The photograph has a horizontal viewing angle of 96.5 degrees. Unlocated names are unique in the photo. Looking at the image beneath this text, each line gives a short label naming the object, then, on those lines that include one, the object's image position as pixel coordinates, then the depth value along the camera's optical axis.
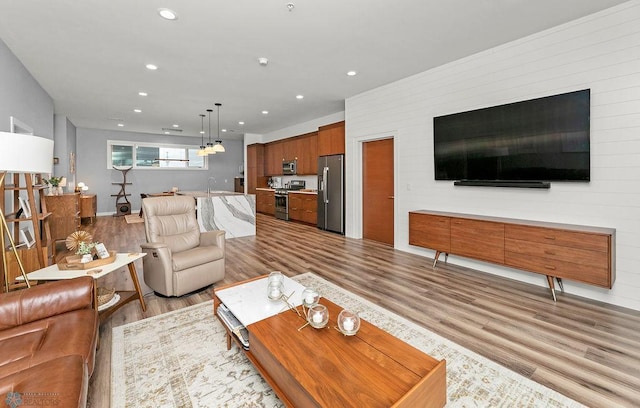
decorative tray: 2.39
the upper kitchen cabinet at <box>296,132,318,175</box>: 7.71
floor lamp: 1.78
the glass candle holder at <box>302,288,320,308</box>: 1.87
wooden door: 5.29
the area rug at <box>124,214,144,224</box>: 8.00
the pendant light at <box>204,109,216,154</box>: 6.55
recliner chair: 2.91
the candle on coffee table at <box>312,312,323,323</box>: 1.64
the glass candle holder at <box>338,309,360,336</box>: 1.57
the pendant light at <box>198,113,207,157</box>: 6.80
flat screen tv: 3.02
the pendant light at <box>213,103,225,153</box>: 6.30
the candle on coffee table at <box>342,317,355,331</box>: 1.57
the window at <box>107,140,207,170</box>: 9.57
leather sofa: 1.12
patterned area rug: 1.65
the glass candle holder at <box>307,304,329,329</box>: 1.64
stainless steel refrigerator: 6.25
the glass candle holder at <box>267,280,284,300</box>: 2.04
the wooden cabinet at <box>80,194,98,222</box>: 7.27
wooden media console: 2.63
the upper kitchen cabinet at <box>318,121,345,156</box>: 6.27
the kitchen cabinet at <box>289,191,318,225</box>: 7.26
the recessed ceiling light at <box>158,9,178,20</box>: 2.77
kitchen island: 5.62
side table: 2.22
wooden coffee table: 1.18
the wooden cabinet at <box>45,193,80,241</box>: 5.63
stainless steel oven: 8.31
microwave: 8.48
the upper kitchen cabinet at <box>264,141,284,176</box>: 9.13
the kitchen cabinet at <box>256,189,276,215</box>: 9.17
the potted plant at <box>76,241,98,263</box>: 2.43
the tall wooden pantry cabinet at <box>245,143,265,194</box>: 9.98
